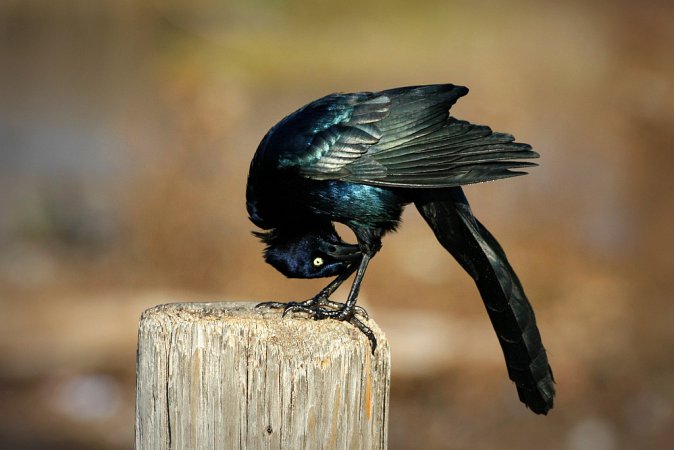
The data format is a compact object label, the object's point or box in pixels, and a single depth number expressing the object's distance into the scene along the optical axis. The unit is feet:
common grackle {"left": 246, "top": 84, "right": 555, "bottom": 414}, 29.94
